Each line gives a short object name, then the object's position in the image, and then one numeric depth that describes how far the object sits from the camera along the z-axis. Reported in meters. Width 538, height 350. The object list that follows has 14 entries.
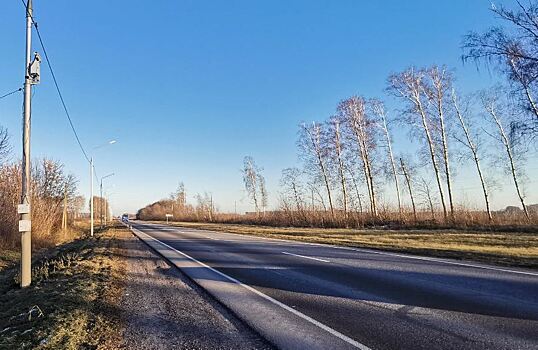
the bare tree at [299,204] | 54.19
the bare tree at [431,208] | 38.02
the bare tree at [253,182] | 75.31
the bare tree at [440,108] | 37.06
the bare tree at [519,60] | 15.18
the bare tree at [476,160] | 35.50
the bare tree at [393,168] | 45.46
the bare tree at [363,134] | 45.06
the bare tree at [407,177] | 43.59
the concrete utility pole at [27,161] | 10.90
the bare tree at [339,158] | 47.78
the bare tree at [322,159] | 50.22
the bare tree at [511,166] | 34.34
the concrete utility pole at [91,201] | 37.28
